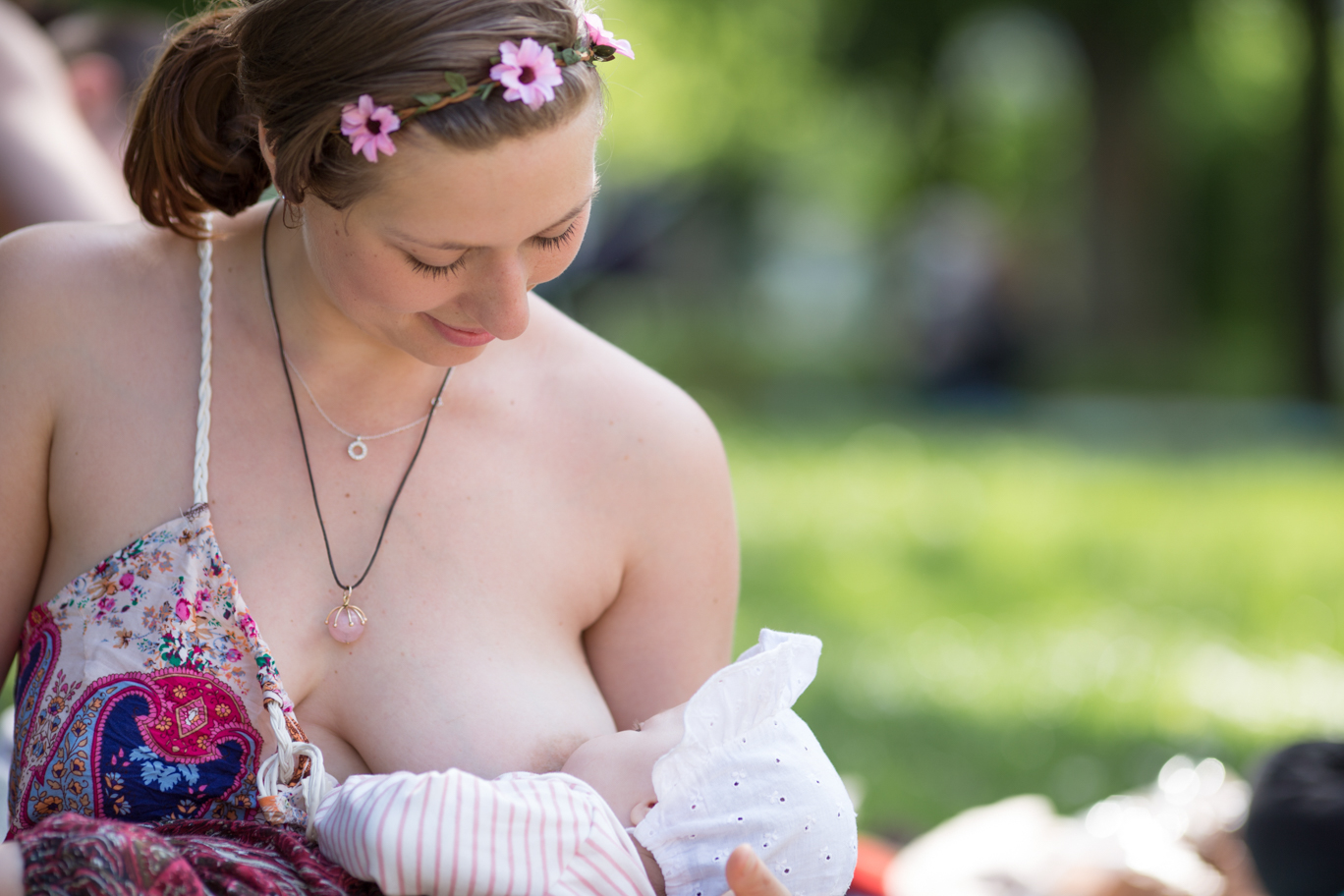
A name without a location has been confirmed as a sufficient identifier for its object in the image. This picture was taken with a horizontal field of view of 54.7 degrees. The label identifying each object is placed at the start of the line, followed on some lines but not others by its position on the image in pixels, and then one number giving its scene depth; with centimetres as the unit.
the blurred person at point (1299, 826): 273
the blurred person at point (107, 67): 350
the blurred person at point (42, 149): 278
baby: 147
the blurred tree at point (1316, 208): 1160
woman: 151
